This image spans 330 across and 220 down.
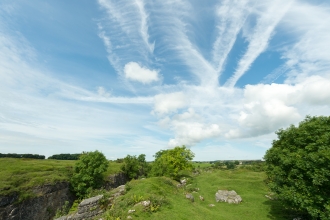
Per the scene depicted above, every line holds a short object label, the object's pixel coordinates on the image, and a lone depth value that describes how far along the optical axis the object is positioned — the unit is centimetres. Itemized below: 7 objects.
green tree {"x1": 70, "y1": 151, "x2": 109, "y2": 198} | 5398
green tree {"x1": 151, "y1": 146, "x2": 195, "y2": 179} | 5825
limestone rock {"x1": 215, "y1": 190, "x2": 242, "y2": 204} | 3813
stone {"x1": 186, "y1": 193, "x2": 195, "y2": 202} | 3356
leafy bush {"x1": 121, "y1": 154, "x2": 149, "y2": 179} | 7975
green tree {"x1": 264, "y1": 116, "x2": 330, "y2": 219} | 2045
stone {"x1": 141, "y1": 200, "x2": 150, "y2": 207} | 2322
